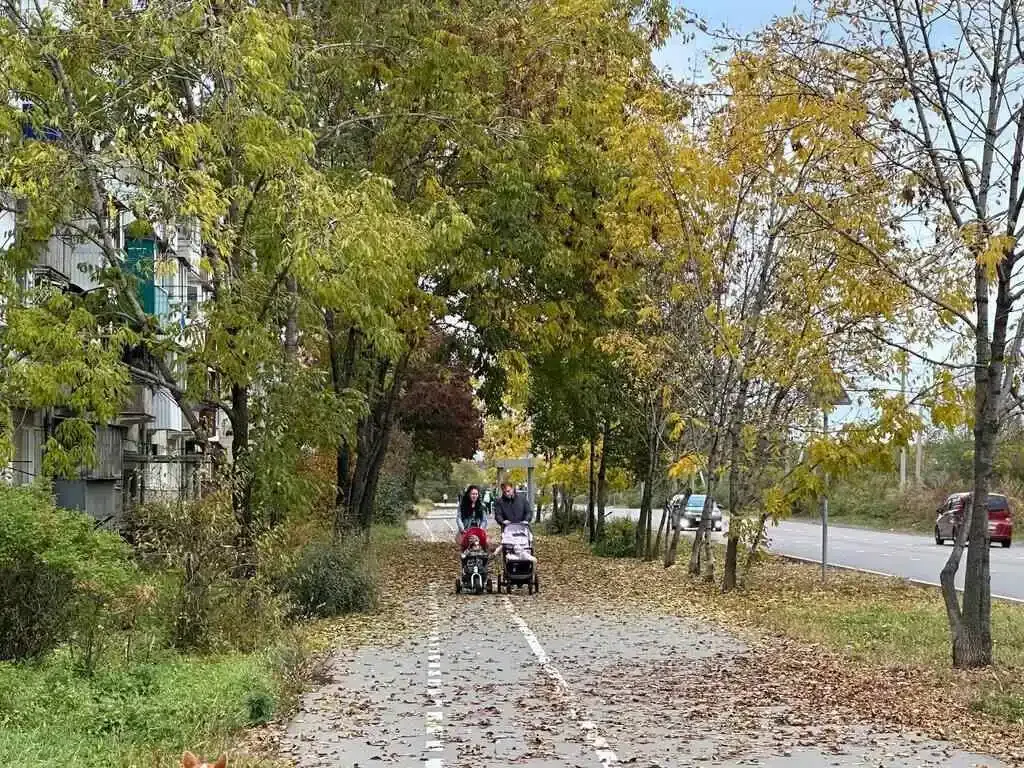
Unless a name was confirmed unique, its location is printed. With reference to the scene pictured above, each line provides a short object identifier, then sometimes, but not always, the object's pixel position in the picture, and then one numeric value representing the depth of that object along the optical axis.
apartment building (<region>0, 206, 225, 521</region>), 15.64
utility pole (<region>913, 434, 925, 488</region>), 56.61
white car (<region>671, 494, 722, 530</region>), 47.53
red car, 38.34
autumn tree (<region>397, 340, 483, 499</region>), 40.48
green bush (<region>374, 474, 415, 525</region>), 48.91
